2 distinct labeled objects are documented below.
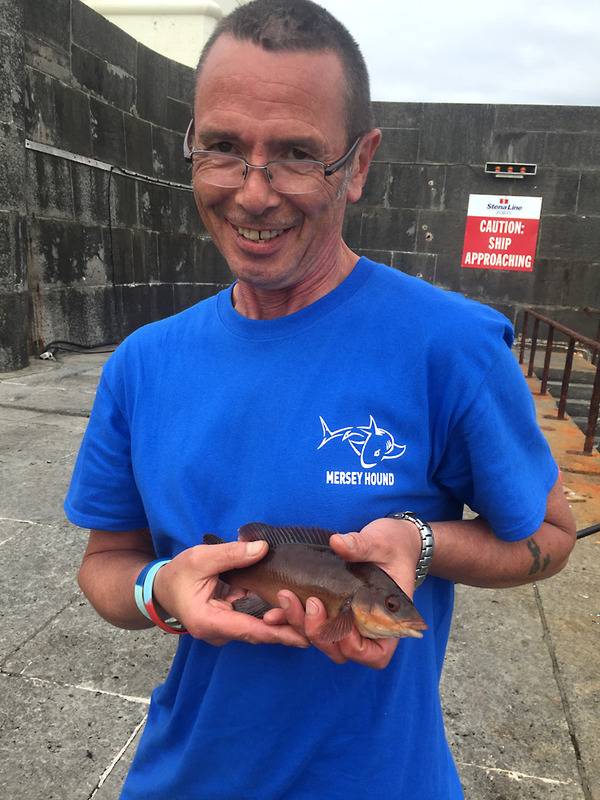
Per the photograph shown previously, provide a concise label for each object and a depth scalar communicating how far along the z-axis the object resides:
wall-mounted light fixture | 12.98
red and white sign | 13.17
